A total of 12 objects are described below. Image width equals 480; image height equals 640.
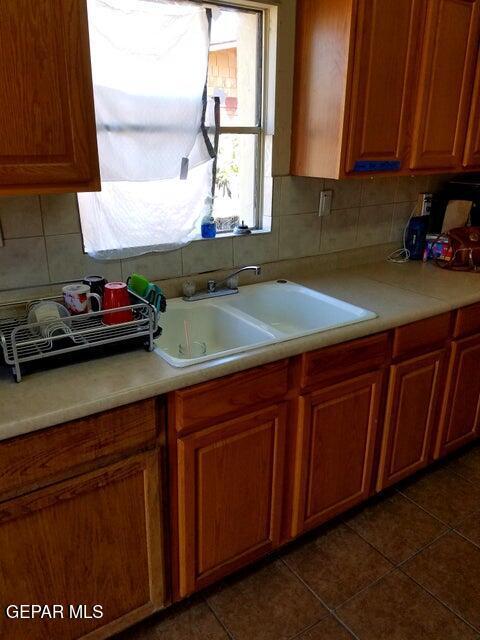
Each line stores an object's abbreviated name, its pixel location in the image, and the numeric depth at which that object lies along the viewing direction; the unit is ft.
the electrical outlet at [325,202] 7.00
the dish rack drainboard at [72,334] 3.87
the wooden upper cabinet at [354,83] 5.52
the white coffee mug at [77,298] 4.46
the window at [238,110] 5.90
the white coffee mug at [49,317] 4.10
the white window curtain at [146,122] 5.02
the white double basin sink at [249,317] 5.43
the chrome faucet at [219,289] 6.03
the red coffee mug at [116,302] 4.47
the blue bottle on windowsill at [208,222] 6.18
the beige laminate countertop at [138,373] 3.59
